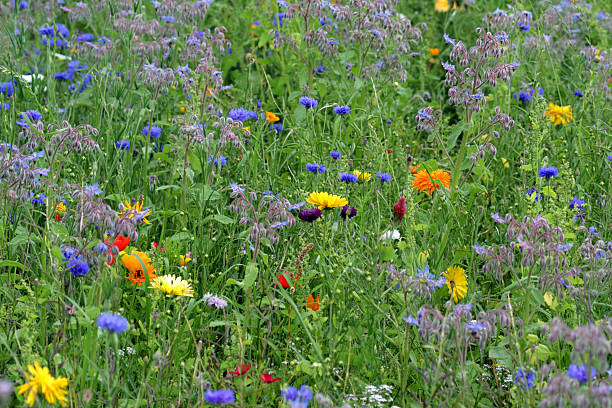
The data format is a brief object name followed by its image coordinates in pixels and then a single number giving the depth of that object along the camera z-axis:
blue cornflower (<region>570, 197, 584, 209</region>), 6.31
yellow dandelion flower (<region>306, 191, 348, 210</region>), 5.51
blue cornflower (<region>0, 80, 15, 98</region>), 7.57
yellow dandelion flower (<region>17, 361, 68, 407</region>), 3.54
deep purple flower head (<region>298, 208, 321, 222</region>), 5.30
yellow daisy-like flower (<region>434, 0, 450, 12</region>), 11.47
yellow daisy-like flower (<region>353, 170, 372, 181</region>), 6.55
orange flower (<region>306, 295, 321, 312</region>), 5.05
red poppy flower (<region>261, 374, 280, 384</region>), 4.30
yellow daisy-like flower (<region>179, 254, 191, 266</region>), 5.50
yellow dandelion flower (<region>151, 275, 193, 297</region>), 4.83
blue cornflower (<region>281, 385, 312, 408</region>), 3.60
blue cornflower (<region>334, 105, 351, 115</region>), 7.06
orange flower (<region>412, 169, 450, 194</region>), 6.33
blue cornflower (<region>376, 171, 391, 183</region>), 6.50
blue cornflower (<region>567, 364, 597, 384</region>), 3.59
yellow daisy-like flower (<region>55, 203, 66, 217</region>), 5.74
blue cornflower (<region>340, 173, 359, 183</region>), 6.11
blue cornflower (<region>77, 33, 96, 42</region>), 9.35
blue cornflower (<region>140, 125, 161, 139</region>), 7.20
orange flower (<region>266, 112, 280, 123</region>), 7.77
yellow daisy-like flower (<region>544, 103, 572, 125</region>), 8.12
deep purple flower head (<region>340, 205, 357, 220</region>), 5.57
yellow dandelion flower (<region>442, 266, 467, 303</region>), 5.51
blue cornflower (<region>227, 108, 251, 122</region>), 6.92
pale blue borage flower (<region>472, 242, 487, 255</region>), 4.91
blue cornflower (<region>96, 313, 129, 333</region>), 3.64
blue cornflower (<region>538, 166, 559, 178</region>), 6.34
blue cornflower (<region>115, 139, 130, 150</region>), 6.67
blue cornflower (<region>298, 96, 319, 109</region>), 7.19
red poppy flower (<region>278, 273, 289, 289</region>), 5.33
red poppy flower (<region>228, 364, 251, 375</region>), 4.24
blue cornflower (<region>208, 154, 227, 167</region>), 6.17
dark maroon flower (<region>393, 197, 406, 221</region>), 5.27
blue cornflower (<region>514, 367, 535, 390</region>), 4.05
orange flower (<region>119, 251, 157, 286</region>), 5.27
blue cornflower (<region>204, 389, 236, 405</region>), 3.64
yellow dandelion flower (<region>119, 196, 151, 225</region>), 4.68
